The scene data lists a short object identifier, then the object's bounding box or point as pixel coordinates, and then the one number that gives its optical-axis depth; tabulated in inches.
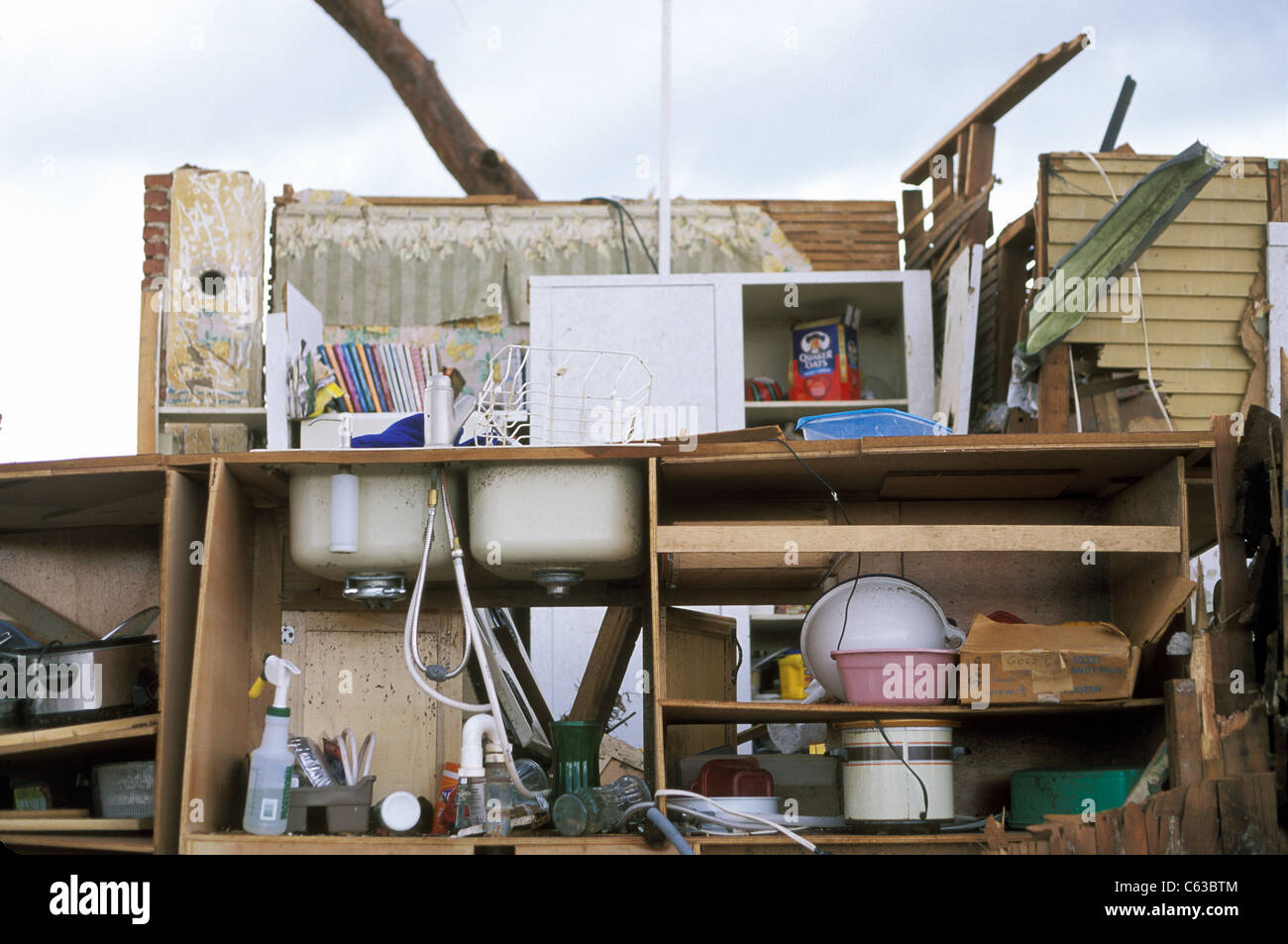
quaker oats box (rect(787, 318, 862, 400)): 247.6
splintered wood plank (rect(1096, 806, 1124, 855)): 107.8
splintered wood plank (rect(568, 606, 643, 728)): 158.2
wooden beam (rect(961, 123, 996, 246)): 244.1
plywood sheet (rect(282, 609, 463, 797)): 149.9
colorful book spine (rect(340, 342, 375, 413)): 236.8
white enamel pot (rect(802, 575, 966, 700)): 126.6
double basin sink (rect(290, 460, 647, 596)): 124.6
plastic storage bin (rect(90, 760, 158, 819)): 129.6
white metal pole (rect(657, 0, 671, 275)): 259.9
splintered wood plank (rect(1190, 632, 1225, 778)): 116.0
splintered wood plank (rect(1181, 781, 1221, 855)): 108.7
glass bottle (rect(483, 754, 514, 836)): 120.8
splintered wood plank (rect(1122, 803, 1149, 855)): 107.6
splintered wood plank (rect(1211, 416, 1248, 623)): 121.0
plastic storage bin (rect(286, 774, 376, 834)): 122.6
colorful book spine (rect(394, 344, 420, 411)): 238.5
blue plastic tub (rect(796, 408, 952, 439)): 150.6
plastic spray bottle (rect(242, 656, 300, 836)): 119.5
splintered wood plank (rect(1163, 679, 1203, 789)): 116.3
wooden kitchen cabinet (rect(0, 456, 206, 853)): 121.6
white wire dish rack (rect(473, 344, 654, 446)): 205.5
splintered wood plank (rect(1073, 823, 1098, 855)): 108.2
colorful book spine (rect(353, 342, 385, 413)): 237.1
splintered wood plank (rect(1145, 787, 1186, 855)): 108.0
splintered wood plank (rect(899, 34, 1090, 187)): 229.9
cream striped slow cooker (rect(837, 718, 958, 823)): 120.6
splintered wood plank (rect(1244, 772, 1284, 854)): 109.6
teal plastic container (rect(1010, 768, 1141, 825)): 124.3
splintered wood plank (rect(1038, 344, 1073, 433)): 214.5
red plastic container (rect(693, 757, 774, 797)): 130.8
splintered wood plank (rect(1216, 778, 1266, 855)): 109.4
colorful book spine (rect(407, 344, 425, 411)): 238.5
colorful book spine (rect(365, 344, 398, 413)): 237.8
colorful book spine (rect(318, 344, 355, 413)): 235.8
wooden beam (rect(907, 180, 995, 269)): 237.6
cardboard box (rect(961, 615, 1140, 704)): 119.7
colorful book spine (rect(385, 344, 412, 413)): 238.6
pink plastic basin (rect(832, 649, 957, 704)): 122.3
